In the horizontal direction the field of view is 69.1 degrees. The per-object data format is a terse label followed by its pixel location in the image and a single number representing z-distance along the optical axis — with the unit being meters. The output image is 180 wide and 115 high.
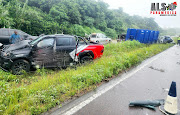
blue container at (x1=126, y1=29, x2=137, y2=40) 16.52
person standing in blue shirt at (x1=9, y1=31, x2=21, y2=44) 7.95
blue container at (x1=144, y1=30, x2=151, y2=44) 16.54
